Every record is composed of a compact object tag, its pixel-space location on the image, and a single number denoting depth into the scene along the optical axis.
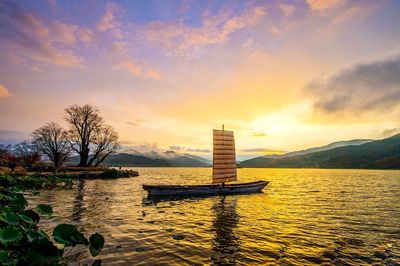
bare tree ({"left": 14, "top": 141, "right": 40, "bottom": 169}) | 65.65
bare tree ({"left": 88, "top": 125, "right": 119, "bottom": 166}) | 71.12
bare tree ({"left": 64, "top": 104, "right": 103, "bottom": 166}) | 67.88
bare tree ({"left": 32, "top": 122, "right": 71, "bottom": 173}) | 66.31
